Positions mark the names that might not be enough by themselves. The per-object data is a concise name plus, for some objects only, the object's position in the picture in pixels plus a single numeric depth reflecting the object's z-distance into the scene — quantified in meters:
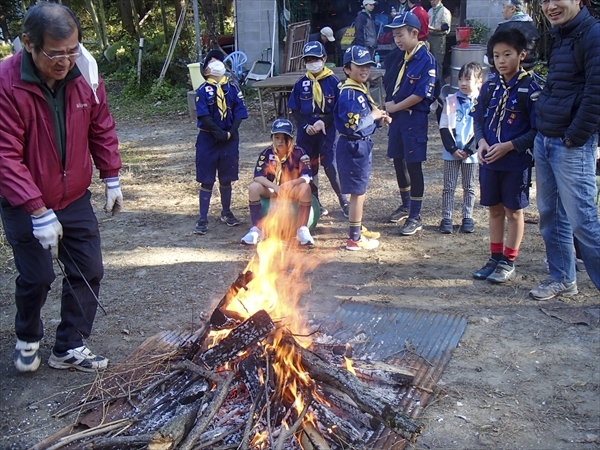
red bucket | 12.62
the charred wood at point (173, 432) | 3.06
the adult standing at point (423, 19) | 11.58
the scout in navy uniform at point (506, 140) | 4.90
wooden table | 11.31
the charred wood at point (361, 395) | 3.01
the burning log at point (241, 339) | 3.66
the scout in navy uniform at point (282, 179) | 6.28
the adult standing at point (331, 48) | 15.36
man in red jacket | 3.49
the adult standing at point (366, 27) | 13.81
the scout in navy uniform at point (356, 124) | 5.98
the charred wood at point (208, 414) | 3.13
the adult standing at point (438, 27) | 12.66
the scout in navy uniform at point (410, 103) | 6.21
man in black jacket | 4.20
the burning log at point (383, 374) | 3.82
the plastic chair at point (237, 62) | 14.29
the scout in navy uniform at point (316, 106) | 6.81
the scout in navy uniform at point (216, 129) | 6.62
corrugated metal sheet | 3.83
